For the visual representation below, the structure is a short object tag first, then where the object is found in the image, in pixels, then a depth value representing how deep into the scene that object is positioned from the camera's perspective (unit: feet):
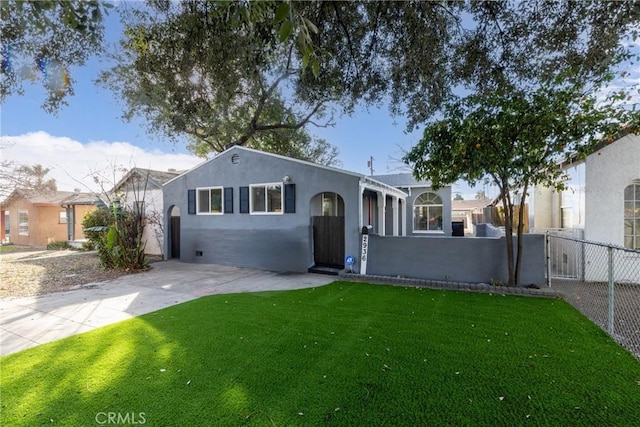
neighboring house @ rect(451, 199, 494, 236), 128.36
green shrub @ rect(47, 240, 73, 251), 63.46
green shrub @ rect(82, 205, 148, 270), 36.14
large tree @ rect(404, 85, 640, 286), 20.93
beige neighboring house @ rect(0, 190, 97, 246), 68.08
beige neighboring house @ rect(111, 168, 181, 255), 52.37
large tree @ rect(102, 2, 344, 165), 21.77
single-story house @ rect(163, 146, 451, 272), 34.19
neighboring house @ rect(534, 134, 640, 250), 27.43
